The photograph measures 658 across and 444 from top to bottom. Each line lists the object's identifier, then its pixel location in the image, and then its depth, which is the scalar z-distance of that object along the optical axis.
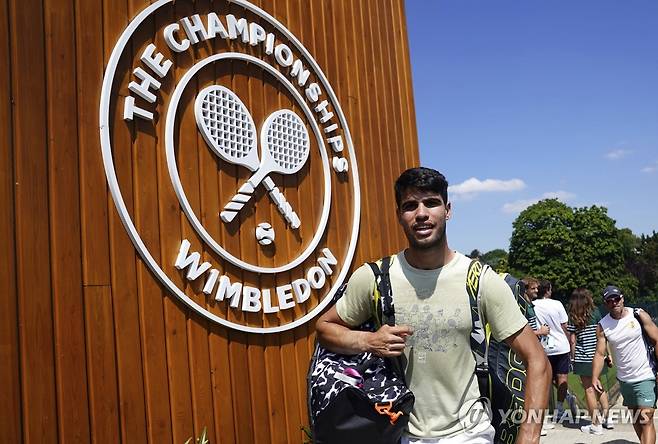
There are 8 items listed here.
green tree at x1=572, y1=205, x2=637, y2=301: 35.61
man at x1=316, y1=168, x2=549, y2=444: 2.15
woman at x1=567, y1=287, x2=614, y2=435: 6.46
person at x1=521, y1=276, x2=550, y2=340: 6.39
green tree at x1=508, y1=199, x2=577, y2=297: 36.03
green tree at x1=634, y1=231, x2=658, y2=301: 43.06
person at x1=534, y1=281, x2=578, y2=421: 7.01
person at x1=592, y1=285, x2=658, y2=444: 5.05
